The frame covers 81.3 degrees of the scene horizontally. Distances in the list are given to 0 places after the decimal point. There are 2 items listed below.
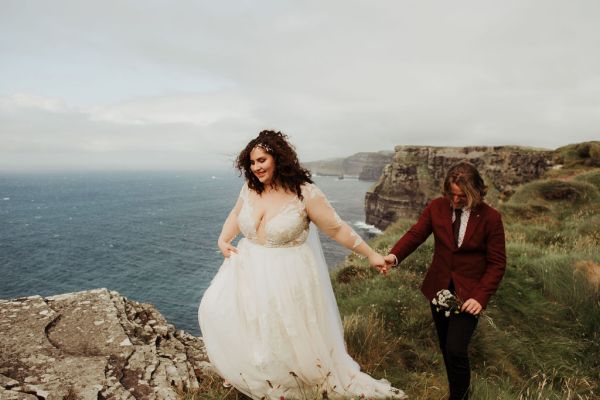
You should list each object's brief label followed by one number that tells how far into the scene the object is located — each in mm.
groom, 3818
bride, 3854
